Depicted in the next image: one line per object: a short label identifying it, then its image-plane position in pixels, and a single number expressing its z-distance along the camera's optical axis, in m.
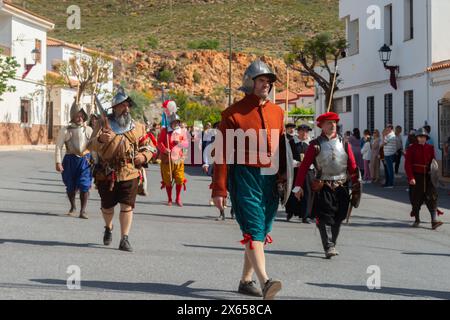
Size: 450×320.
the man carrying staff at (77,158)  14.08
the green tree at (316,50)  34.19
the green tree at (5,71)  41.59
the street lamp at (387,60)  29.97
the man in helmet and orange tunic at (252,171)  7.39
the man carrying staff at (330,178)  10.23
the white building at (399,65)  26.92
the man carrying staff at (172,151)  16.53
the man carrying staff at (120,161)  10.23
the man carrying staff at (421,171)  14.03
